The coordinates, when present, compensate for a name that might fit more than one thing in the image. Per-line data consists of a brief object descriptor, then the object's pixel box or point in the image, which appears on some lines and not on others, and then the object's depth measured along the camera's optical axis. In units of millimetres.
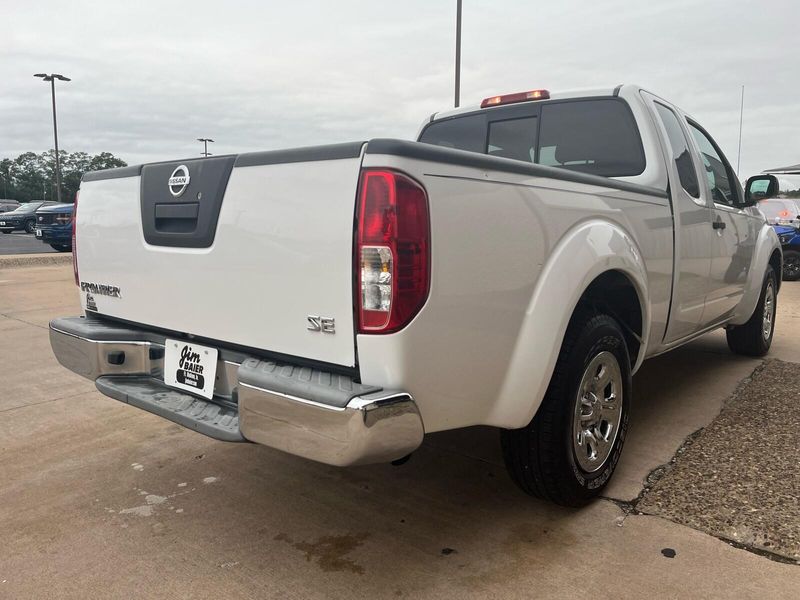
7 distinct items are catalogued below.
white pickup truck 1947
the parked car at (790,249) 12023
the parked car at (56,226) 16859
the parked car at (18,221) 28469
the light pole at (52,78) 34406
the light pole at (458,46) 14289
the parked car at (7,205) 40719
